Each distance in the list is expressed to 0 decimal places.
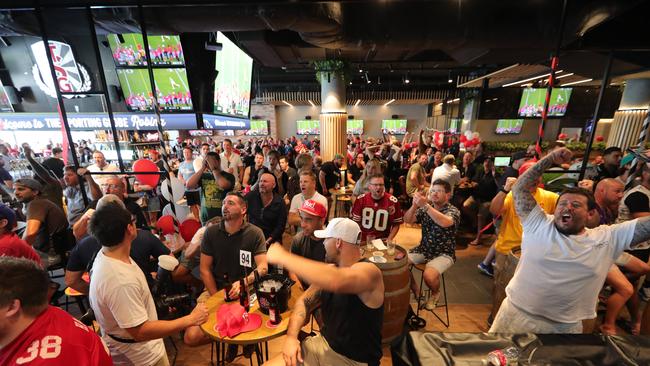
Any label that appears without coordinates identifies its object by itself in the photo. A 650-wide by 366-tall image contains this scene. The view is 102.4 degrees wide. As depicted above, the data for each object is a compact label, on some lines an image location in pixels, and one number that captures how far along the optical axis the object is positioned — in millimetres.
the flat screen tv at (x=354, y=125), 18234
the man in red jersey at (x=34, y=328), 1183
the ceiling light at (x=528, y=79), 8621
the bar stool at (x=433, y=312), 3279
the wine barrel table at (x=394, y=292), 2625
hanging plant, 7547
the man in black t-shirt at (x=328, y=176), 5772
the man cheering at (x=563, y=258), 1809
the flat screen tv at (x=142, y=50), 3777
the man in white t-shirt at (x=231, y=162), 5673
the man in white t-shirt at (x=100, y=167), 4910
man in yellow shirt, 2797
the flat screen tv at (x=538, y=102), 9055
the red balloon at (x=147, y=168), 3743
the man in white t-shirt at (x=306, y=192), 3572
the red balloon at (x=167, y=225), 3507
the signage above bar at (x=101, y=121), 4492
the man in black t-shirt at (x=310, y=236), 2598
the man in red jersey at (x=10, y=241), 2230
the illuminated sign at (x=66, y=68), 3045
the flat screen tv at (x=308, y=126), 18406
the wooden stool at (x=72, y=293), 2717
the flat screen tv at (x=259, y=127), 17895
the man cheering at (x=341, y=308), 1600
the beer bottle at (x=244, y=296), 2156
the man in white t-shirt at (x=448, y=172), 5086
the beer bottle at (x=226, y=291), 2285
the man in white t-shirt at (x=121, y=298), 1608
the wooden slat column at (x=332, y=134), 8375
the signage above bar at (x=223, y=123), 5231
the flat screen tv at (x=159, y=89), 4008
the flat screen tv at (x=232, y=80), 4551
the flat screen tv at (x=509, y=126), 12709
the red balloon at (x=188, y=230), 3541
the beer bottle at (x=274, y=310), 1953
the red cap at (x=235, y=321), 1932
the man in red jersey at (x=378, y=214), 3398
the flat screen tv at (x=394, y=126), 18344
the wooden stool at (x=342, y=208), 6834
